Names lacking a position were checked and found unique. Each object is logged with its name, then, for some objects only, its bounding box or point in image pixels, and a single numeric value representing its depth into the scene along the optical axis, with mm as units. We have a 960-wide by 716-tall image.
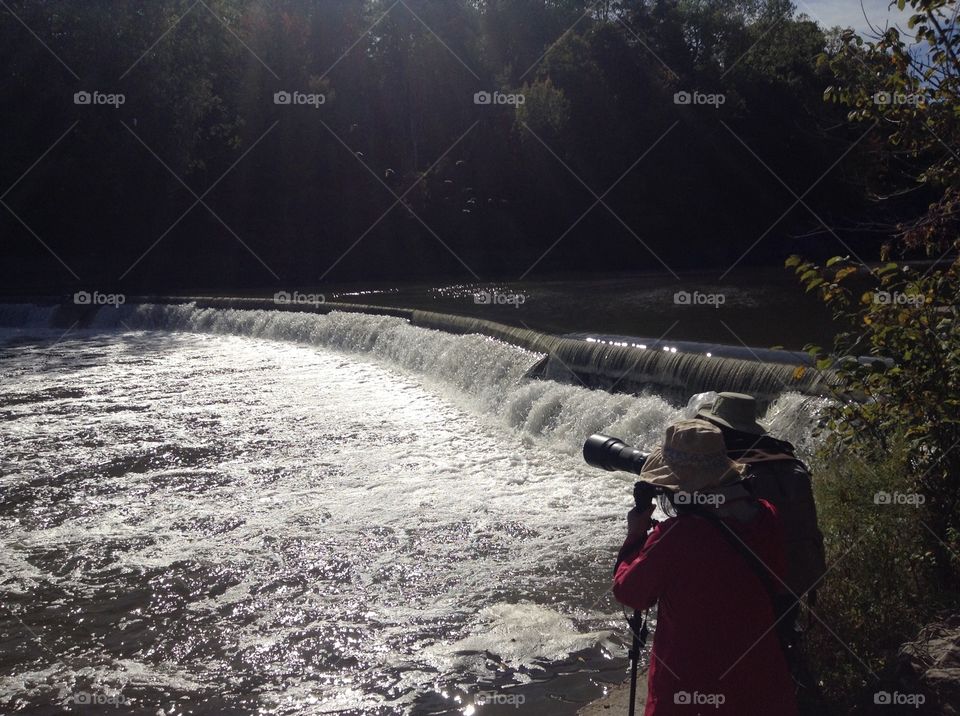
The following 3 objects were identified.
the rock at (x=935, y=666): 2867
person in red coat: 2348
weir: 8383
